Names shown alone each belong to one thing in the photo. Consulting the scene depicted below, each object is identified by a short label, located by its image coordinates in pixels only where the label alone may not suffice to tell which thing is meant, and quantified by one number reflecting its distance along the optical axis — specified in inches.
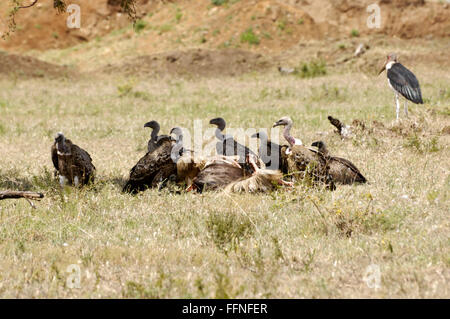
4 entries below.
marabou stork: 1013.2
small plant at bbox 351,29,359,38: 2753.4
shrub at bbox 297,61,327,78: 1834.4
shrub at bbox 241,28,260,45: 2647.6
